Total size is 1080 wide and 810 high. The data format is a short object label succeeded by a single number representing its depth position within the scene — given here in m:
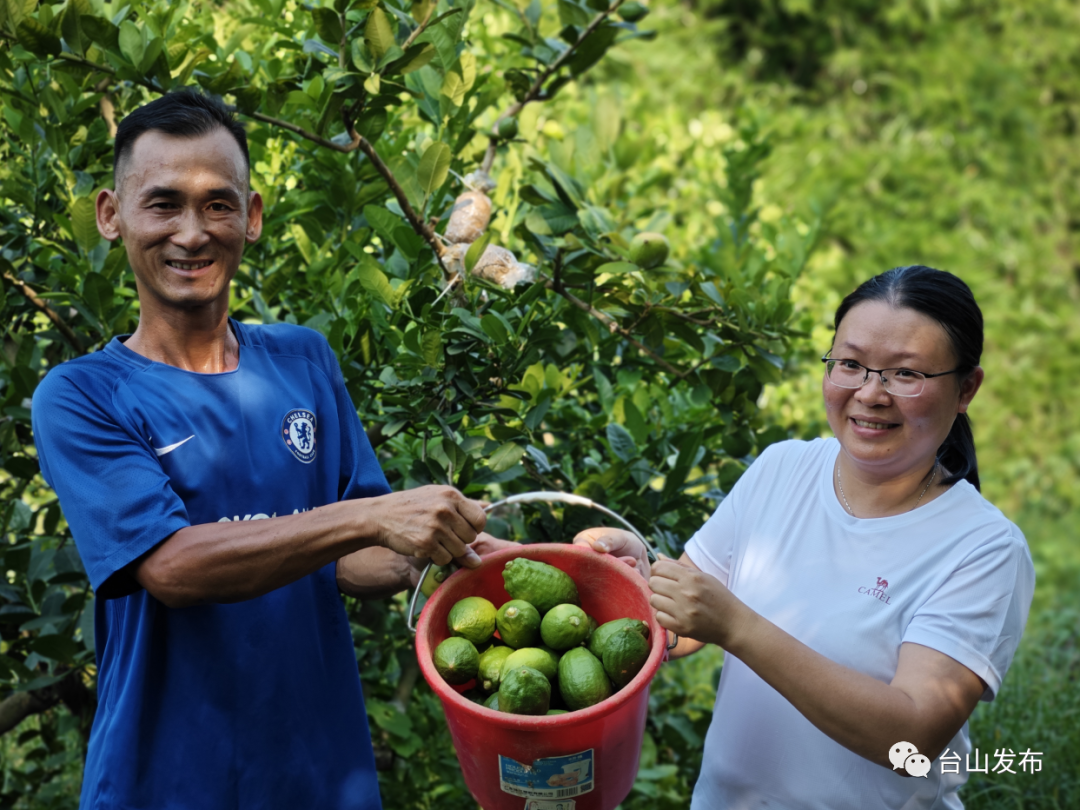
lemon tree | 2.22
